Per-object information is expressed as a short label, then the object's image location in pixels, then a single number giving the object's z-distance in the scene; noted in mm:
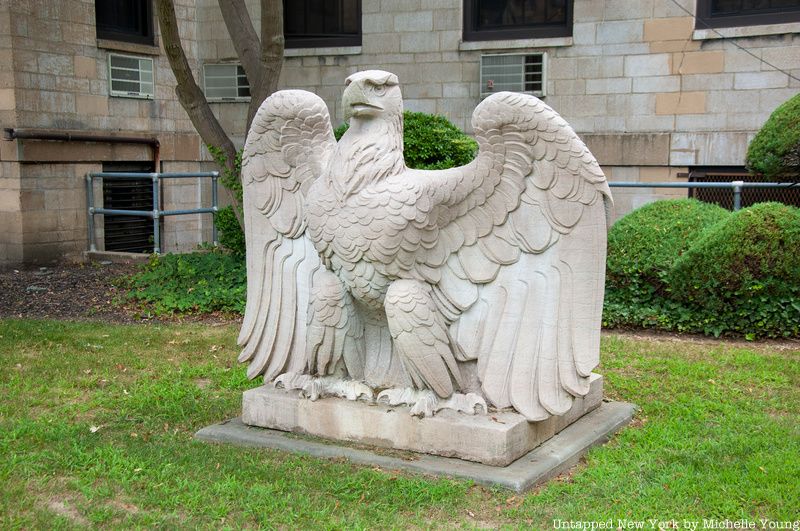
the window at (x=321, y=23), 12180
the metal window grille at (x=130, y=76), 11523
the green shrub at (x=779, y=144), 6773
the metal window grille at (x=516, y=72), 11117
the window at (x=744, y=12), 9930
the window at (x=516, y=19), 11078
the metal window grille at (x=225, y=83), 12906
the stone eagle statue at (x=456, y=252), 4375
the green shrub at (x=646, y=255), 7621
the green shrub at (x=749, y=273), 7082
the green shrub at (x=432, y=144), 8188
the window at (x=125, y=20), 11617
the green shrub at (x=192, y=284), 8672
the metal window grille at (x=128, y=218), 11750
